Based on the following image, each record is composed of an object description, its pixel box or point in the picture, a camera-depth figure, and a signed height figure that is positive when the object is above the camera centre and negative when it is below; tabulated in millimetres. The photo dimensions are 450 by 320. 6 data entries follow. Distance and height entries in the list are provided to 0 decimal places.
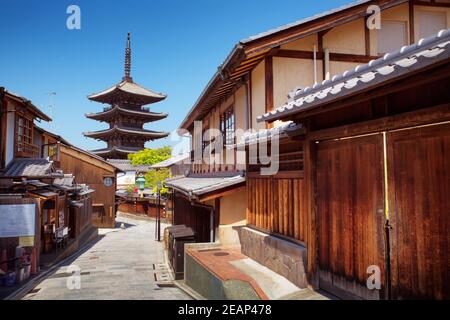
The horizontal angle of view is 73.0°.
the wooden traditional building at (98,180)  31047 -70
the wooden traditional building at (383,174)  3746 +42
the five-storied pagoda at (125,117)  52125 +11080
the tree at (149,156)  51988 +3981
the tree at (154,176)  46128 +429
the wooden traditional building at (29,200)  13086 -1040
